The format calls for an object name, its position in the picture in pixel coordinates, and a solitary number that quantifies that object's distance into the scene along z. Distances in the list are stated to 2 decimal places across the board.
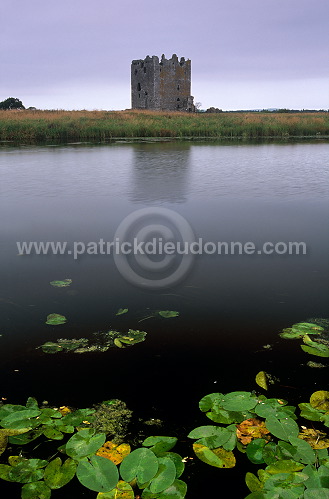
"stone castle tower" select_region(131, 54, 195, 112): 43.28
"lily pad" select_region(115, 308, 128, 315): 3.17
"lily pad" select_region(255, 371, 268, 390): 2.34
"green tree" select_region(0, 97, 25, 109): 49.19
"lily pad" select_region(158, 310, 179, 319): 3.13
